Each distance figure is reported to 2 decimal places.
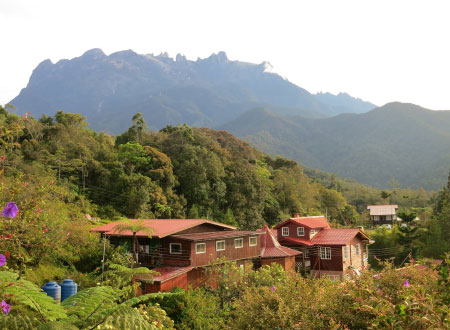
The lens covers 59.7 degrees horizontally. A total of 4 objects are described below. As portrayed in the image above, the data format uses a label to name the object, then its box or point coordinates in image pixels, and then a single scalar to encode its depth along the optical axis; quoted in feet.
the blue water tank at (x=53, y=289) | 53.31
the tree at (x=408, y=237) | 121.39
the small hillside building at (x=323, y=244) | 103.81
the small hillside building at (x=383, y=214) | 217.97
